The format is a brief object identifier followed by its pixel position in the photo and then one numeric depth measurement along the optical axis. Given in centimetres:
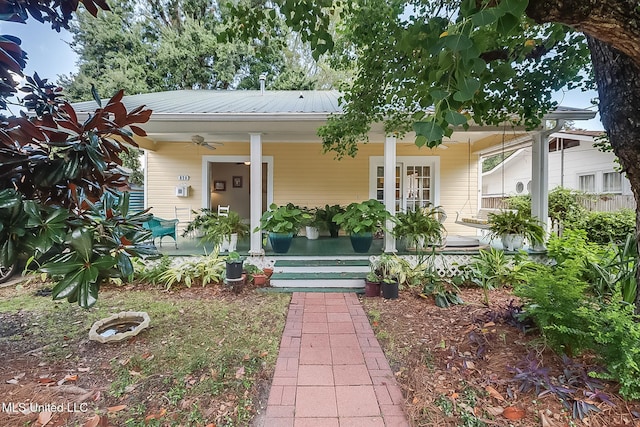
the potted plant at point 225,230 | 526
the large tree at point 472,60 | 122
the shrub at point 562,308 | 214
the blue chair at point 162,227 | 551
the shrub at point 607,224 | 618
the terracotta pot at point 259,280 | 455
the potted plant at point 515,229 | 505
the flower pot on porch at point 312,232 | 666
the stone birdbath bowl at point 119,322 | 278
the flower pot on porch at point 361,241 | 517
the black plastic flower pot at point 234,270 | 435
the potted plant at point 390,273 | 412
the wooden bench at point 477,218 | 597
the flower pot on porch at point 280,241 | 511
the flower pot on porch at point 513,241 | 519
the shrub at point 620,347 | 181
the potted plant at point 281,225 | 502
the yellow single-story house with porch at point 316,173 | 729
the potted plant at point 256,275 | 455
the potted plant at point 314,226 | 667
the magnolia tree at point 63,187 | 171
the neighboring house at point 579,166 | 995
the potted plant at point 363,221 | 500
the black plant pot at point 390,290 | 411
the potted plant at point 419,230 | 495
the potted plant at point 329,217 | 700
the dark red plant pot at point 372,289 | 423
